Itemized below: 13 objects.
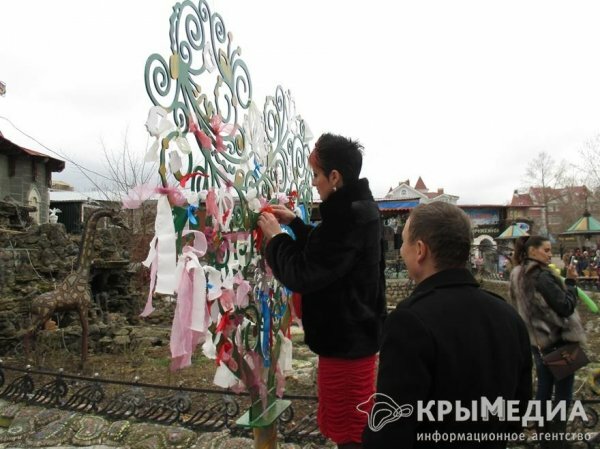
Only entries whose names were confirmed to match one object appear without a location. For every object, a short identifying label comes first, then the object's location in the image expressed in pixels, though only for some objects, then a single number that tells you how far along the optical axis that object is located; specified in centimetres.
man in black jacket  112
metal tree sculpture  163
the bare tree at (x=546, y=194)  3272
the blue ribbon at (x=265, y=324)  223
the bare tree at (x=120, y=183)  1195
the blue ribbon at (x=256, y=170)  224
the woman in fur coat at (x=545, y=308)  306
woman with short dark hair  183
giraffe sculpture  513
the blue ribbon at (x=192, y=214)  175
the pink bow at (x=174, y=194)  161
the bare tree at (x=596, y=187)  2202
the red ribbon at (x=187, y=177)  173
